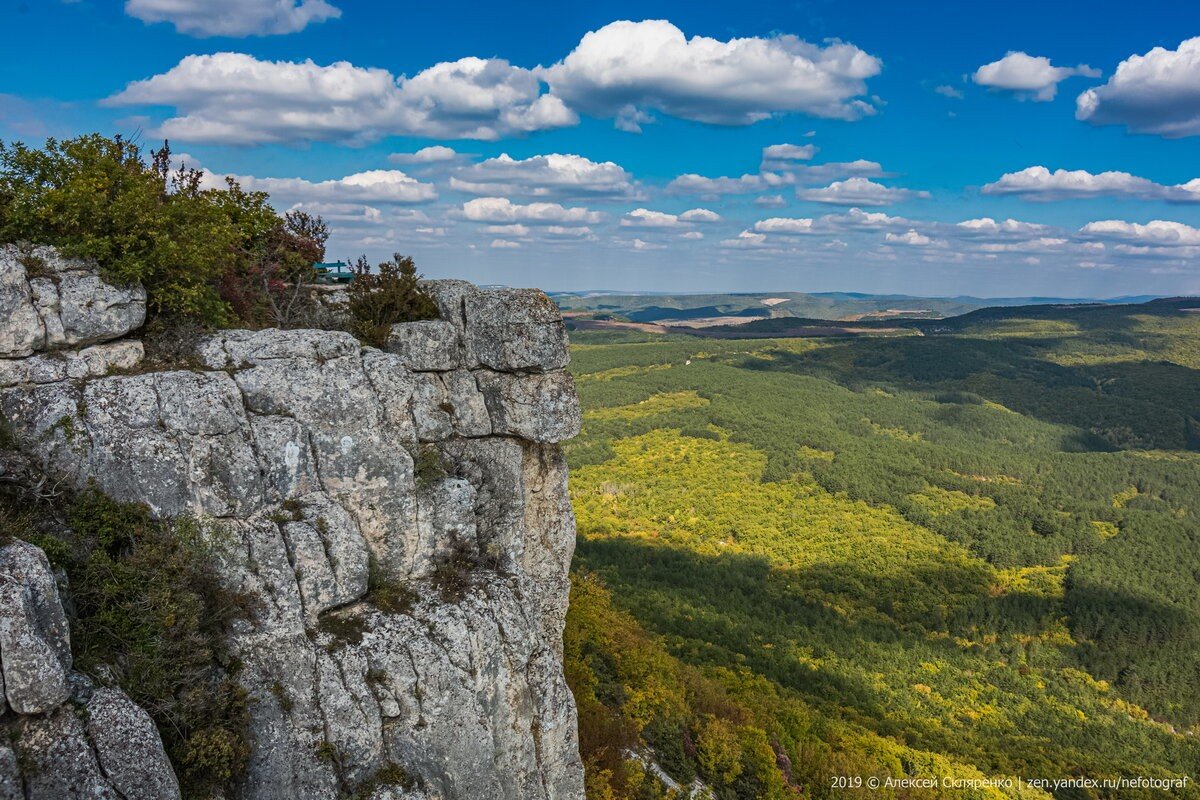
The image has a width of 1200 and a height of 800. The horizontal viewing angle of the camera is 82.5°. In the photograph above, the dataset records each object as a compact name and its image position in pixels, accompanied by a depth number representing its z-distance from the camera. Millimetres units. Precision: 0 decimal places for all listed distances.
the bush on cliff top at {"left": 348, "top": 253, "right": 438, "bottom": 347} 20170
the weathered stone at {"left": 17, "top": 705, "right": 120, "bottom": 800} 10109
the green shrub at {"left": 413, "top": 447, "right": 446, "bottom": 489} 18009
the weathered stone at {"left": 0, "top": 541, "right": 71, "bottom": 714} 10203
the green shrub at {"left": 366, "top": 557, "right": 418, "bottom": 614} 16109
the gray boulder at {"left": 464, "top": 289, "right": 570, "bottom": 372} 21469
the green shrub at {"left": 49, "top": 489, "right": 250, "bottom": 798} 12250
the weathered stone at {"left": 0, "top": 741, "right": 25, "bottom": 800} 9820
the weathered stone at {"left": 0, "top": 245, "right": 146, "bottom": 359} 14500
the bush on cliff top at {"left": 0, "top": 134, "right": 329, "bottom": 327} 15492
